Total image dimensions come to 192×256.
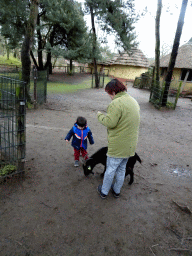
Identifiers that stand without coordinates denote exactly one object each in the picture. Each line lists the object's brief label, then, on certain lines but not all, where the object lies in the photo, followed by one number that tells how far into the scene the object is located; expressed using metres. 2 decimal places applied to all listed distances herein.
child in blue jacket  3.41
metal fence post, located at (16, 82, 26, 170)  2.82
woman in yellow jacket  2.27
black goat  3.25
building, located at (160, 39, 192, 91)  17.92
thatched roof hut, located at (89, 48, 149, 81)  24.96
